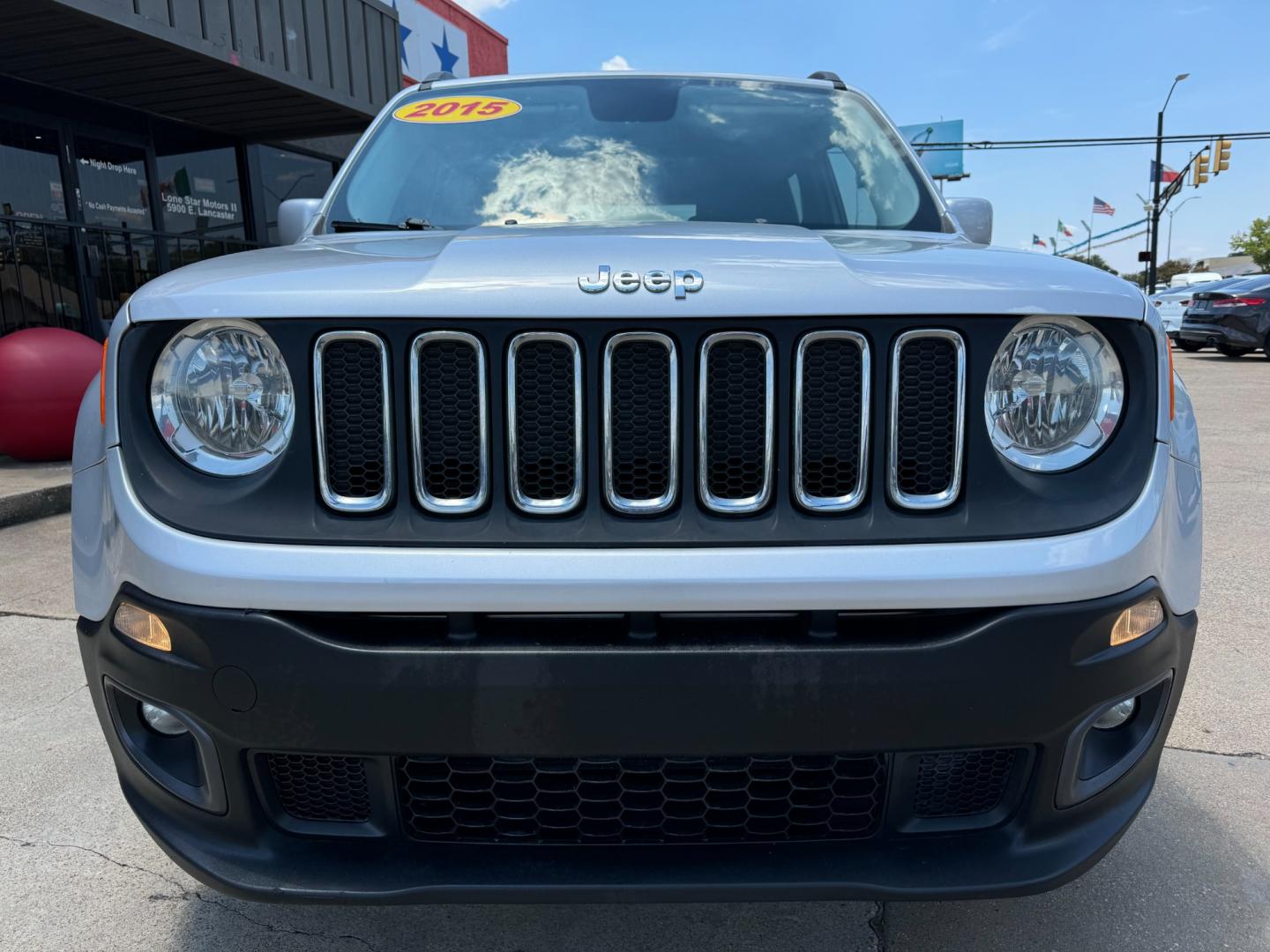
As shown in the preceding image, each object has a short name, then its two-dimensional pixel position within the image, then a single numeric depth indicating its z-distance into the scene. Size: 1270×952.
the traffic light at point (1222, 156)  30.00
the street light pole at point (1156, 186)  30.95
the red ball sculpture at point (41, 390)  6.14
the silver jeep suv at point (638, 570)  1.32
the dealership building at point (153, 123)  7.90
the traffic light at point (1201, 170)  31.08
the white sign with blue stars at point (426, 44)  13.75
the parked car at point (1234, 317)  14.94
